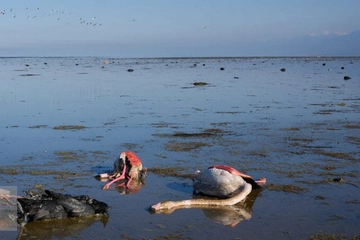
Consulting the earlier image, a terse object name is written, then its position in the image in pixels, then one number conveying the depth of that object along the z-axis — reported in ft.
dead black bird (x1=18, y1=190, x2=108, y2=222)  26.48
